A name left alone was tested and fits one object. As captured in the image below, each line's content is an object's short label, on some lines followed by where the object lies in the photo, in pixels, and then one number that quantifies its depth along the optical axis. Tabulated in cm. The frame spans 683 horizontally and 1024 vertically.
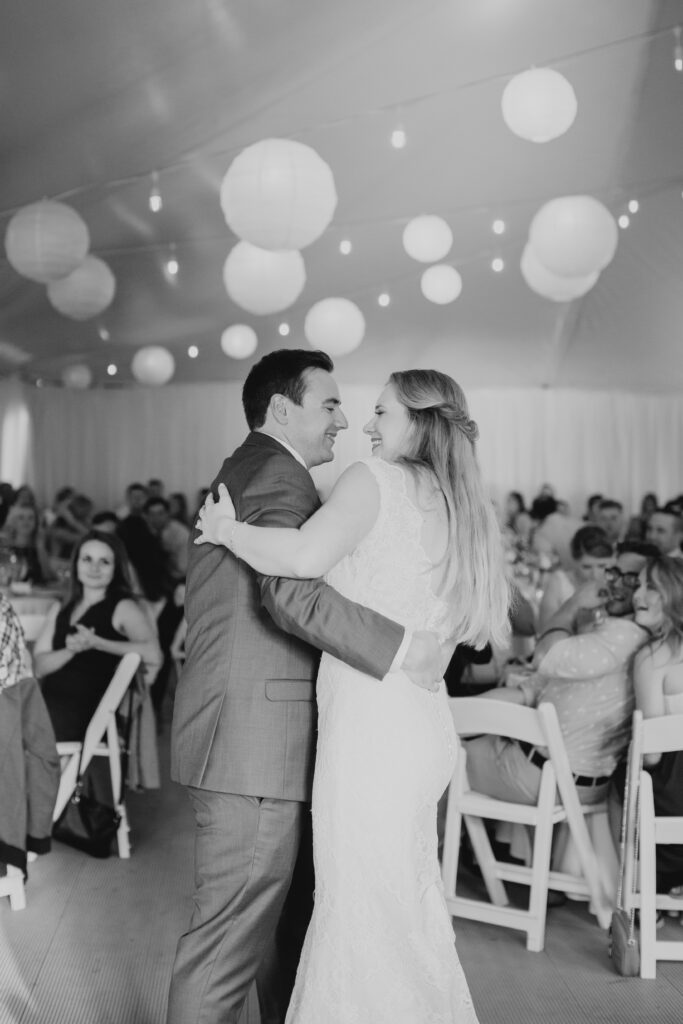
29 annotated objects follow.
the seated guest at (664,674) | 297
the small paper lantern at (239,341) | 877
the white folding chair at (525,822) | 302
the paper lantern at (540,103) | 447
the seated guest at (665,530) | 614
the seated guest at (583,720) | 319
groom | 197
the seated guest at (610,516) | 835
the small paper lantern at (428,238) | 632
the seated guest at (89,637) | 378
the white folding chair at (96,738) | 358
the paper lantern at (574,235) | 556
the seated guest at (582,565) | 460
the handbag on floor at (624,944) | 277
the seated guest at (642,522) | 858
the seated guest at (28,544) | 622
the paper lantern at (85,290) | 612
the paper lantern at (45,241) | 491
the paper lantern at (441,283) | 725
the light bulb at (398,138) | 536
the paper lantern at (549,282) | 646
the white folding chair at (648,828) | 284
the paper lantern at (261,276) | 604
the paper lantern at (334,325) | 733
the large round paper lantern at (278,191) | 438
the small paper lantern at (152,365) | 932
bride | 193
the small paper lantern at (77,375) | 1084
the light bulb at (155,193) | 595
